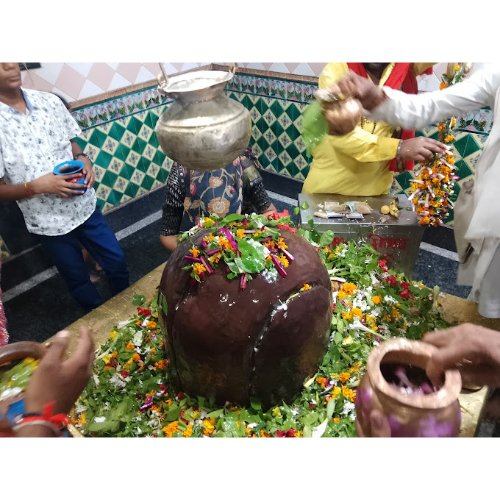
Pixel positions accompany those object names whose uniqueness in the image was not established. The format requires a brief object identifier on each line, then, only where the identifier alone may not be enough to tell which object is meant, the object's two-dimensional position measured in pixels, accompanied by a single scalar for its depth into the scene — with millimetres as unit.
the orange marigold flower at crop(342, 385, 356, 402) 1891
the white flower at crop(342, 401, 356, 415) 1868
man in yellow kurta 2684
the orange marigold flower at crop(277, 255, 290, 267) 1727
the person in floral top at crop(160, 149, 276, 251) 2547
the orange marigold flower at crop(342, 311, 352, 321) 2257
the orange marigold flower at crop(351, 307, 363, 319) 2291
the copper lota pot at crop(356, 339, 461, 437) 912
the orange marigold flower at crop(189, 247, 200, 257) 1744
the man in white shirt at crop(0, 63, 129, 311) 2574
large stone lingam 1652
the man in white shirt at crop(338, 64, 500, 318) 2025
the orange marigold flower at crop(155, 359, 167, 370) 2134
